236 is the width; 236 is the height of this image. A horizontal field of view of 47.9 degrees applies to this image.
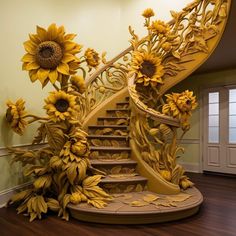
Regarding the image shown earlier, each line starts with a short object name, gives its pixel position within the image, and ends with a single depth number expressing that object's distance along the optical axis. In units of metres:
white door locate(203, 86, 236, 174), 5.76
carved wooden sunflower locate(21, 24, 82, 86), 3.10
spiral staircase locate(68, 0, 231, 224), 3.00
